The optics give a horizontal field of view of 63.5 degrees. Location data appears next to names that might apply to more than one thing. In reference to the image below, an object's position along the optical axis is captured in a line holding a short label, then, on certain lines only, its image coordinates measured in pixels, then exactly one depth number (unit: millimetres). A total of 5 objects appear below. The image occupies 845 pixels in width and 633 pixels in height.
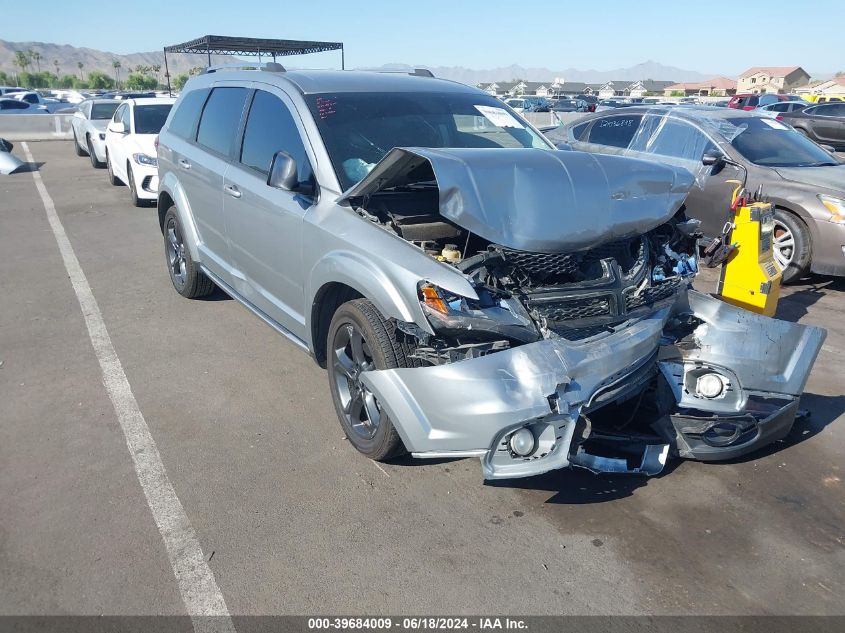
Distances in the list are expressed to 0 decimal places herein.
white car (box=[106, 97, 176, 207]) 11102
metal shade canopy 18891
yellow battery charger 5180
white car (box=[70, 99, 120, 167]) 15797
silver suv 2998
